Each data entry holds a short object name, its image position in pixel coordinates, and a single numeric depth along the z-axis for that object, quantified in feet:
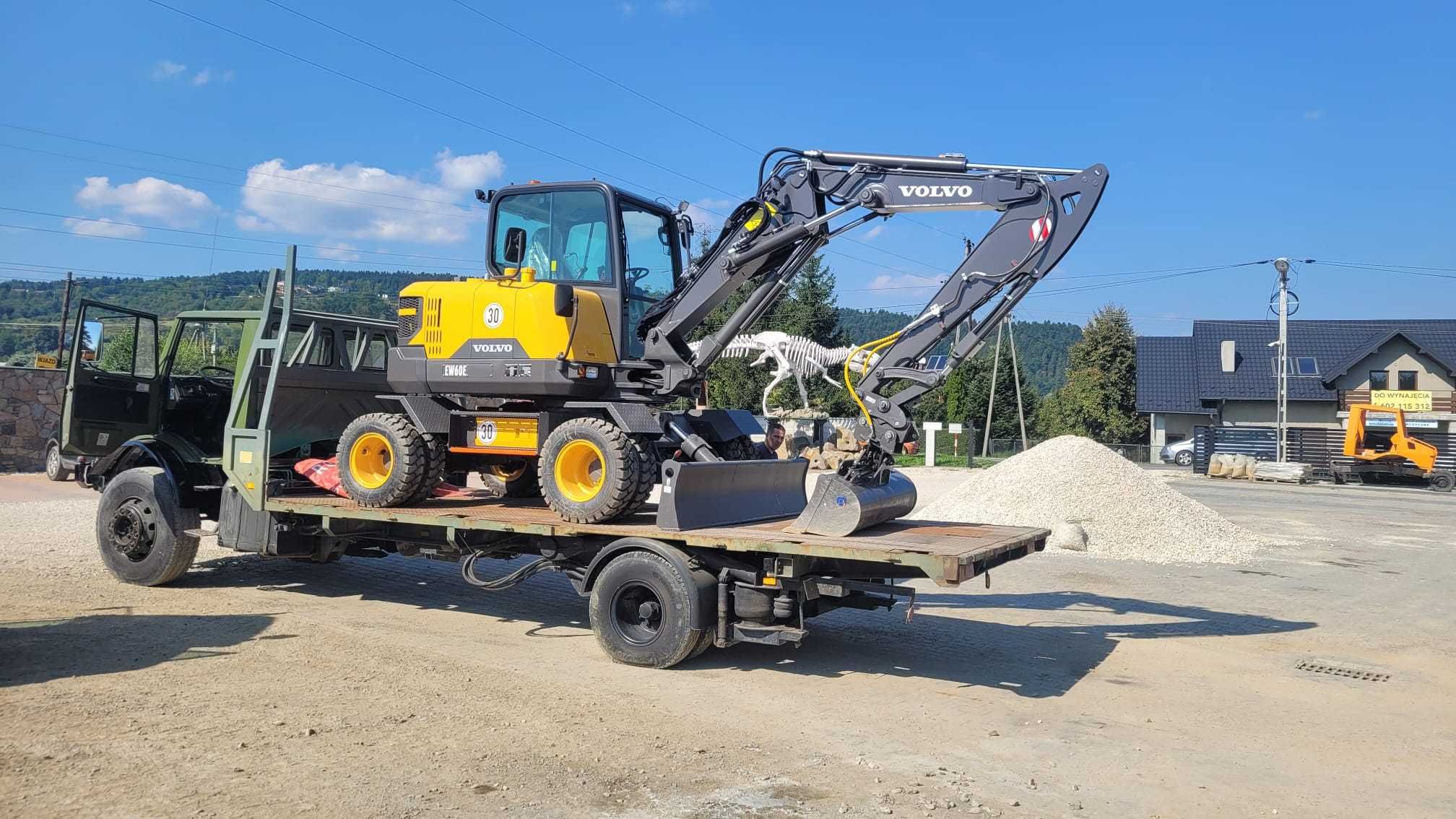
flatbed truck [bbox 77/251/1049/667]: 23.40
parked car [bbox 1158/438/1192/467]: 144.87
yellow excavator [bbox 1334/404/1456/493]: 104.83
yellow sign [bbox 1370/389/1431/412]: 139.95
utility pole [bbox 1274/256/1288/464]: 112.57
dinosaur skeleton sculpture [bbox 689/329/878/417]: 106.52
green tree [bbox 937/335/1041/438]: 175.73
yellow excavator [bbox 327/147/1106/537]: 26.05
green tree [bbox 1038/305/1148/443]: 173.47
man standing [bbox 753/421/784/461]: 31.40
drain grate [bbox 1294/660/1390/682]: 26.09
